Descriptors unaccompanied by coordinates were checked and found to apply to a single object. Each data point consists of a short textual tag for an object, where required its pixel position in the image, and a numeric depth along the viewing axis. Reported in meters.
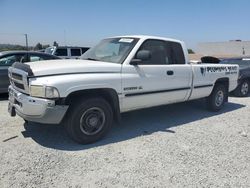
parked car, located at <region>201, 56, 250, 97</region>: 7.41
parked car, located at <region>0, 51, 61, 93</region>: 6.31
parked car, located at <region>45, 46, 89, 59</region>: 12.79
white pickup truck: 3.28
